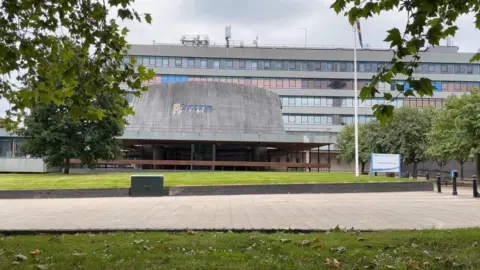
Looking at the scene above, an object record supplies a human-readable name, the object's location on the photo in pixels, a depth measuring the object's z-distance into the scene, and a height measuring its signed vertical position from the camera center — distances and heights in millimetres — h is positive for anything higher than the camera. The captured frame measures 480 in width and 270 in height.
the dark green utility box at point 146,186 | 20172 -1435
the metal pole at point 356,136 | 34906 +1835
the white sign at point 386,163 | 28062 -265
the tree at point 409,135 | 43375 +2493
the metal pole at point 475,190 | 19469 -1366
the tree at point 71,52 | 6151 +1616
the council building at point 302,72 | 82688 +16702
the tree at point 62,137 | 36312 +1437
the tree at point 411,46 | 3848 +1057
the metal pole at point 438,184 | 22350 -1261
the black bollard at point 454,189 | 20875 -1405
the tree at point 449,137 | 32344 +1850
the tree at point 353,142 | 48594 +2231
